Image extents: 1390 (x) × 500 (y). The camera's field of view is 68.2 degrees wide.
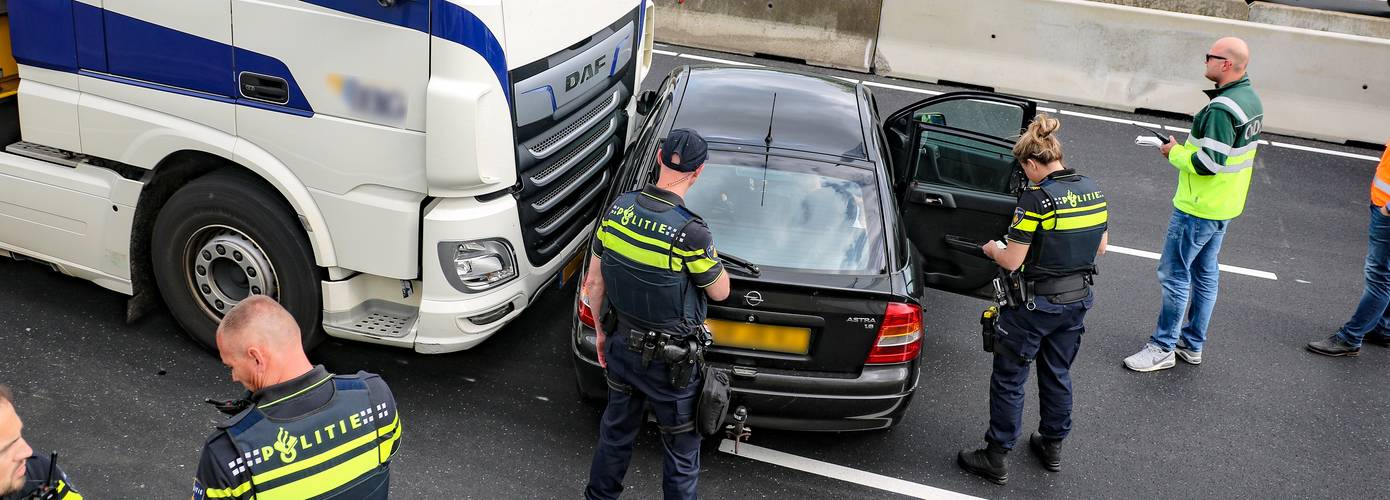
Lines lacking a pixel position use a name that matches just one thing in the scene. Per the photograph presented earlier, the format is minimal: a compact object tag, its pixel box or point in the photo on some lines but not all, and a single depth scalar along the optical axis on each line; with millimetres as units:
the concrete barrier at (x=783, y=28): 10992
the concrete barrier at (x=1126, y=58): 9711
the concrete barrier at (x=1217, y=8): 10578
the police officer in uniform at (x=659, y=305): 3799
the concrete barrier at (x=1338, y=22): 10383
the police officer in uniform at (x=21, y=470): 2373
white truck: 4305
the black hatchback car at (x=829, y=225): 4352
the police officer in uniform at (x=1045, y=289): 4406
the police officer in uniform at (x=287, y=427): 2543
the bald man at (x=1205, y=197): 5344
